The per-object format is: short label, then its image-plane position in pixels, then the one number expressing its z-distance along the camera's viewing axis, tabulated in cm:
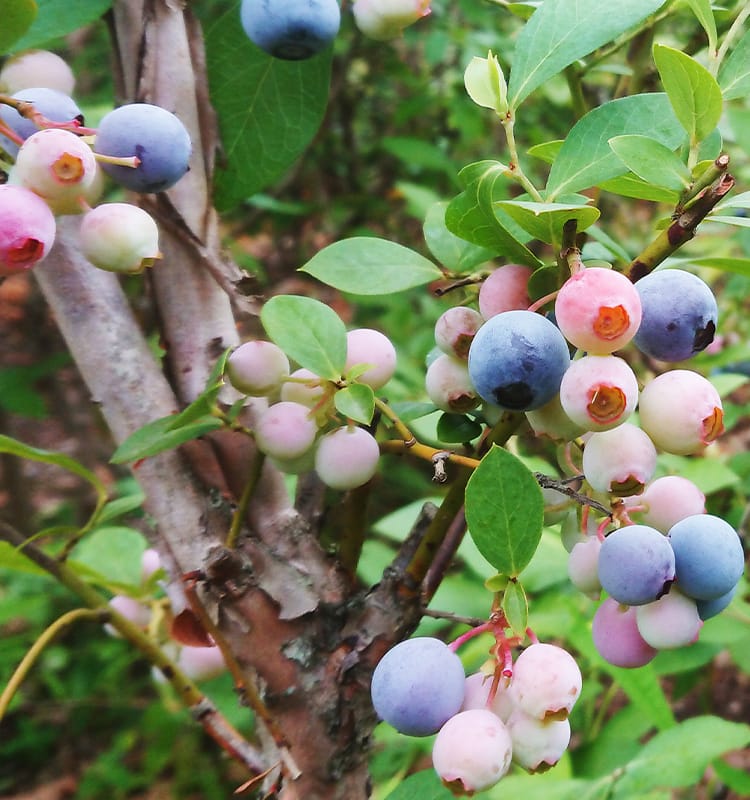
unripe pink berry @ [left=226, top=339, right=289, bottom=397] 30
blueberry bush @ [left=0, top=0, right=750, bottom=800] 27
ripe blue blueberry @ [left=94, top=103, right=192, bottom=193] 29
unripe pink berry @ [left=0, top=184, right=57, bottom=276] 28
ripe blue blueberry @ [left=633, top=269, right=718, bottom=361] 27
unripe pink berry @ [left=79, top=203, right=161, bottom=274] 29
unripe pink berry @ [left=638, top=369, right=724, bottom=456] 28
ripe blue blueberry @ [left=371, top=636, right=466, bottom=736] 28
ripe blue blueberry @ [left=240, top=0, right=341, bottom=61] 31
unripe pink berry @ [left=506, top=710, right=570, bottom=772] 28
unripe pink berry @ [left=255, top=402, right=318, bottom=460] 30
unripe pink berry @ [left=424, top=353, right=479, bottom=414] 30
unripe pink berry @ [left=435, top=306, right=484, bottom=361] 30
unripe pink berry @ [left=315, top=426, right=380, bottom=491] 30
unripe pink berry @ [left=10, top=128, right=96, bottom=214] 28
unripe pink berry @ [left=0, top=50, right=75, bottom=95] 32
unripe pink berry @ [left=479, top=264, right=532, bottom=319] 29
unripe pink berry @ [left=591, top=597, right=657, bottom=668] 29
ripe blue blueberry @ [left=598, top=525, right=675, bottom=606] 27
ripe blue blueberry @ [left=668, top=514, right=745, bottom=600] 28
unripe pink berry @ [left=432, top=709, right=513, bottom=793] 27
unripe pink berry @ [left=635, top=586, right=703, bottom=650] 28
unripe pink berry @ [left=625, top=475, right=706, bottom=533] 29
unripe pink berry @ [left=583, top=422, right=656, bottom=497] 28
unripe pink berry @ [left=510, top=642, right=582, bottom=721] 27
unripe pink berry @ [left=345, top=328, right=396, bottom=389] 31
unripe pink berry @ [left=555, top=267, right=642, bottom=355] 26
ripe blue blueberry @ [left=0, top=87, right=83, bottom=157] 30
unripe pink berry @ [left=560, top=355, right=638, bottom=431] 27
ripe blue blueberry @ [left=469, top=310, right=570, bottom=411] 27
